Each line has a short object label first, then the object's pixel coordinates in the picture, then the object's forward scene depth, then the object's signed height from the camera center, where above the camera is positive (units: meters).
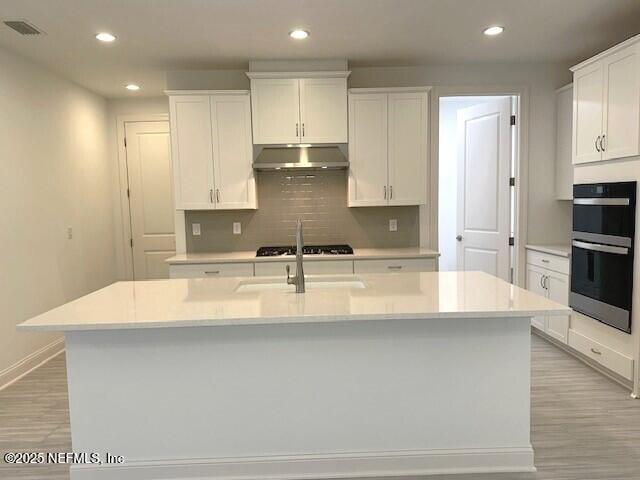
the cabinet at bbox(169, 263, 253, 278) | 4.05 -0.48
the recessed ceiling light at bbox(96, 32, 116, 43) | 3.45 +1.39
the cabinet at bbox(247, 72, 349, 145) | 4.12 +0.96
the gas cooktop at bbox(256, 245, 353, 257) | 4.16 -0.35
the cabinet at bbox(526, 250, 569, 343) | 3.94 -0.69
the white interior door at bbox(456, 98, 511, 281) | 4.73 +0.23
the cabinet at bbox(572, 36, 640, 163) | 3.04 +0.73
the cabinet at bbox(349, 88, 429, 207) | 4.21 +0.60
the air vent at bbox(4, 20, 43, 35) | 3.17 +1.37
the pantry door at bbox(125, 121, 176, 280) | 5.62 +0.25
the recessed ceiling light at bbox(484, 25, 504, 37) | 3.53 +1.40
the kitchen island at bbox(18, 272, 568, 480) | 2.21 -0.89
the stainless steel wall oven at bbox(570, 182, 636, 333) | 3.09 -0.33
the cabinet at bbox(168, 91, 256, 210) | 4.18 +0.60
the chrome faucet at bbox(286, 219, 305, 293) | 2.40 -0.32
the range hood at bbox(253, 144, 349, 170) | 4.15 +0.53
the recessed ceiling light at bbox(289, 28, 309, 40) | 3.48 +1.39
